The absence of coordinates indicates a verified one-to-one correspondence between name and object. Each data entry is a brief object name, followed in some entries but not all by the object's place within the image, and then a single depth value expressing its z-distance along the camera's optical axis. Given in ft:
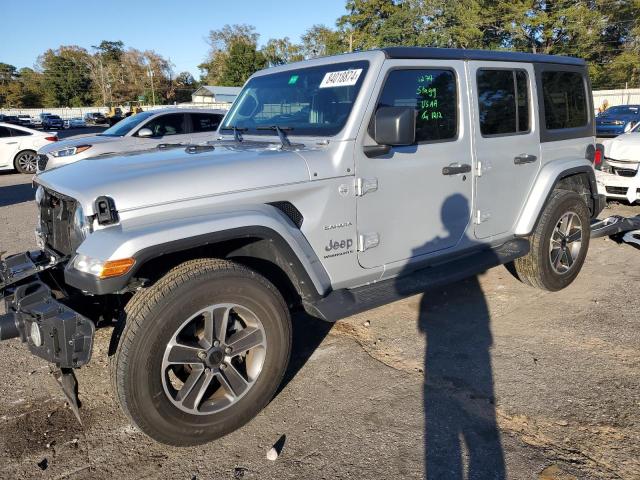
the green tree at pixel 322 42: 189.57
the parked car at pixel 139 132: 31.89
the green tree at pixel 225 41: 277.03
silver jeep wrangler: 8.21
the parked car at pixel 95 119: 191.82
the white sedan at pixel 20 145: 46.86
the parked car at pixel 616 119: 61.93
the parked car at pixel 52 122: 165.17
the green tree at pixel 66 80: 285.64
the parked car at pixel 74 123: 173.58
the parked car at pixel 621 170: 26.71
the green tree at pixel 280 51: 246.27
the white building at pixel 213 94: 188.05
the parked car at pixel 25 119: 158.69
